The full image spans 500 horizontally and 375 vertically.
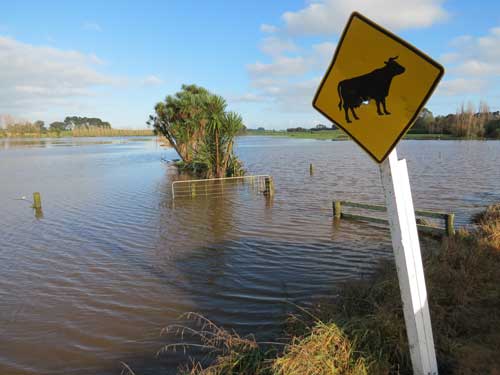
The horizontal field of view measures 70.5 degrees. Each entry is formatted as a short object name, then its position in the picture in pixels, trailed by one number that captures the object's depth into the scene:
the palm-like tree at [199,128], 19.95
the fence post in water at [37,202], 14.91
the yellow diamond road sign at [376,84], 2.16
